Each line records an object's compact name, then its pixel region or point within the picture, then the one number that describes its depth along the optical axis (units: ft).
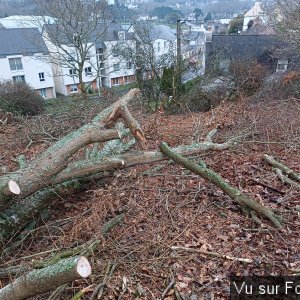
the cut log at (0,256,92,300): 6.56
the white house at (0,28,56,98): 80.07
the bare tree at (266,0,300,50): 32.50
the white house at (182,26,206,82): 43.00
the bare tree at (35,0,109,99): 44.70
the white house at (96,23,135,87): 47.77
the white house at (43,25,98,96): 73.90
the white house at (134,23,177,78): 41.06
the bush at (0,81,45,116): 41.06
